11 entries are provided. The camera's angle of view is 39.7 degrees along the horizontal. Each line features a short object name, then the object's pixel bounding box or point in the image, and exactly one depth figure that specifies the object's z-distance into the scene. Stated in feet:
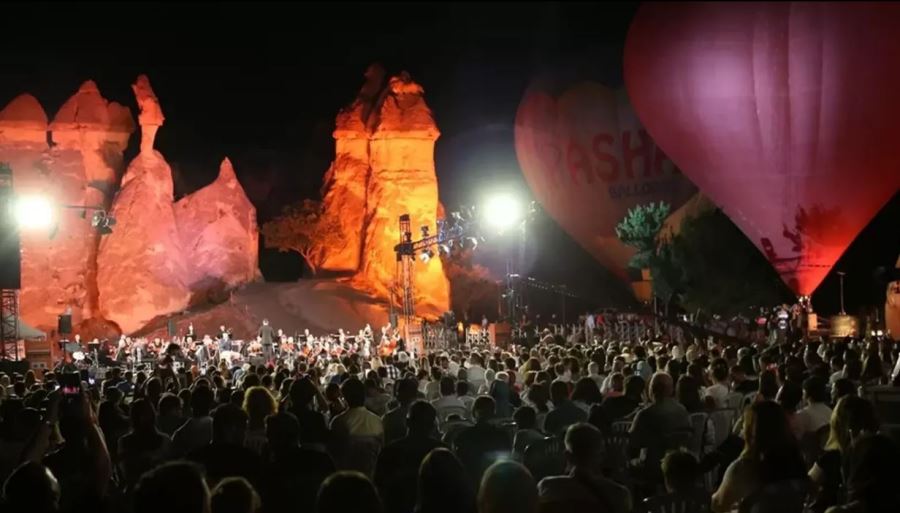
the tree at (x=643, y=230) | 130.52
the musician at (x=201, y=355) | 100.46
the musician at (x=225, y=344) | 115.03
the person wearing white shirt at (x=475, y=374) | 46.33
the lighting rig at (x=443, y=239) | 105.91
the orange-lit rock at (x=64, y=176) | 163.22
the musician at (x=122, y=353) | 105.13
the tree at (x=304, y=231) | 186.19
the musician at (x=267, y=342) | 107.61
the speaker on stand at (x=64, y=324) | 100.68
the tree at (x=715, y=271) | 116.67
